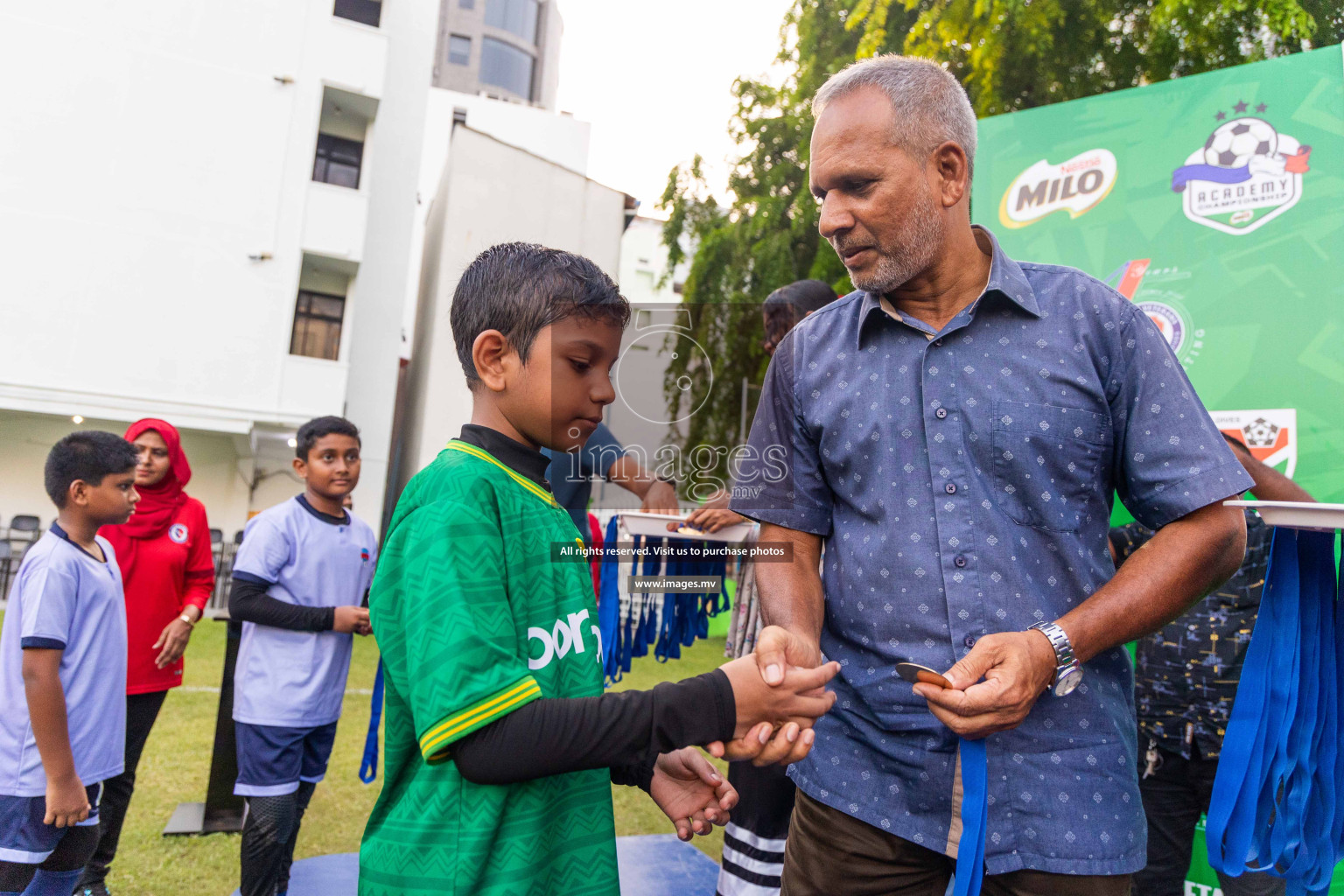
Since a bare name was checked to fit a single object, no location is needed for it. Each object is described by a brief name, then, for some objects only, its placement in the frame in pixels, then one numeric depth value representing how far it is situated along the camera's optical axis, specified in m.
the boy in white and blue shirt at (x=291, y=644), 3.01
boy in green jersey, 1.17
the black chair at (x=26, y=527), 11.91
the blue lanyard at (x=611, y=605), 2.99
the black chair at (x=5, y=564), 11.11
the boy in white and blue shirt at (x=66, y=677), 2.38
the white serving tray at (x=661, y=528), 2.73
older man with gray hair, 1.35
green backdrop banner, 2.96
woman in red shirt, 3.27
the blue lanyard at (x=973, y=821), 1.33
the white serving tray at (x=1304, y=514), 1.31
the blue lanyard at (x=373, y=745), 3.15
